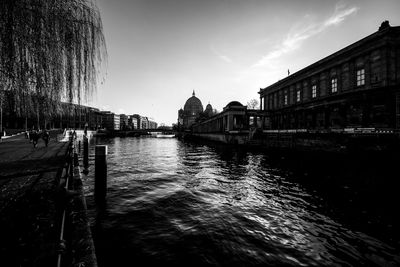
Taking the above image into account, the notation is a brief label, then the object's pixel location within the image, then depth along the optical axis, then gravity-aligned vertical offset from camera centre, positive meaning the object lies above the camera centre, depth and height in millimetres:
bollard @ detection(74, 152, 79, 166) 11225 -1848
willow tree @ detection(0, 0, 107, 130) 4340 +2083
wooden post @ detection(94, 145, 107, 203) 7980 -1893
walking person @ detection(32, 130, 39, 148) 19472 -742
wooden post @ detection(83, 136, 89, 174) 14023 -2475
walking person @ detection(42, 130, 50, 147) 21488 -696
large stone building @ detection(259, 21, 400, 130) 24734 +7311
